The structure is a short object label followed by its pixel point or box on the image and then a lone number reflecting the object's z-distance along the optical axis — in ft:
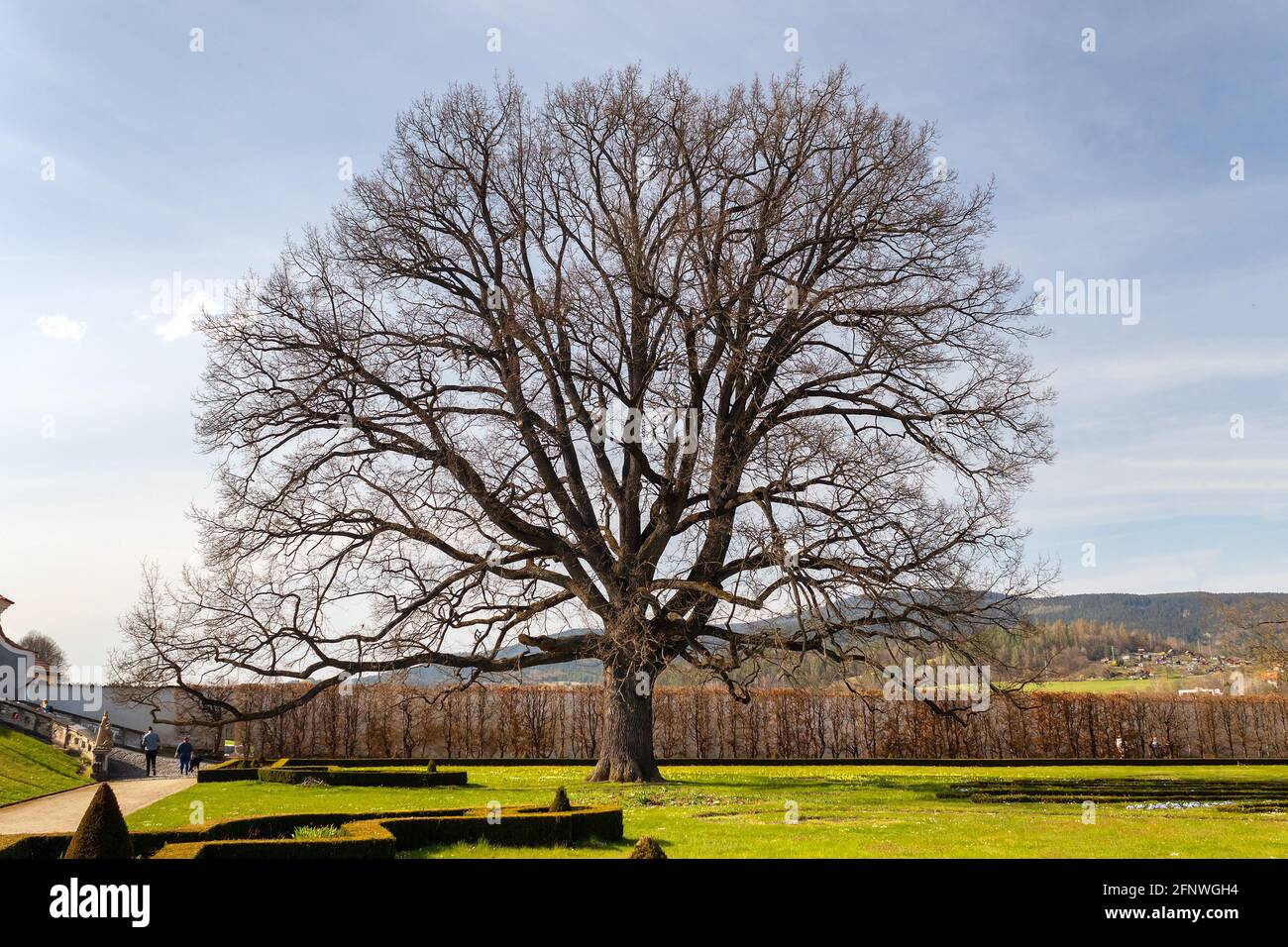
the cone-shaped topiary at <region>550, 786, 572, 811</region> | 54.29
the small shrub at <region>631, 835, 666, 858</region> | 35.65
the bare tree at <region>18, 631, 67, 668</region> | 289.12
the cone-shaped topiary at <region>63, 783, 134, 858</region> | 36.96
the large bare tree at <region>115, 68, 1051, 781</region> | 74.95
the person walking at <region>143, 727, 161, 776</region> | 113.91
